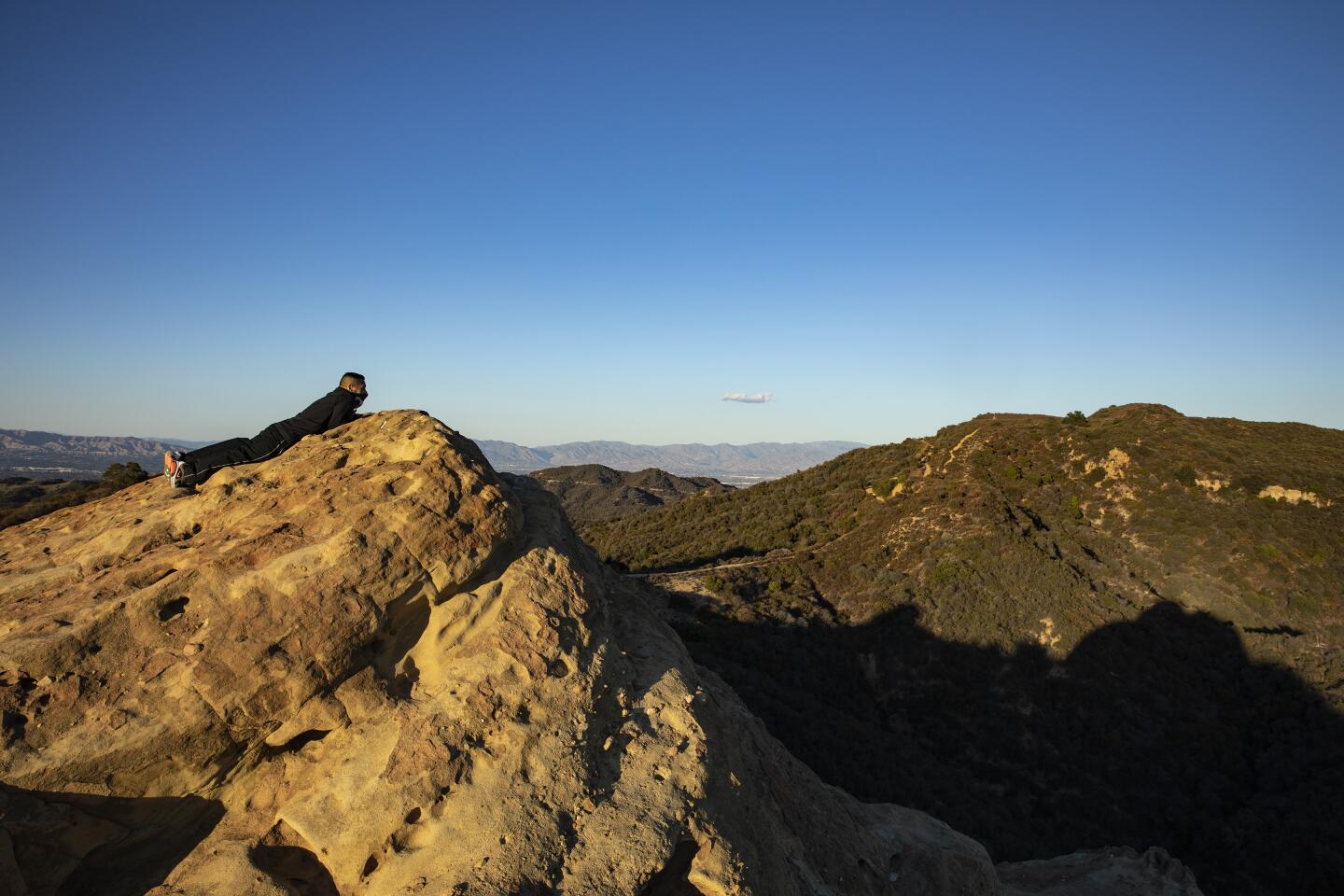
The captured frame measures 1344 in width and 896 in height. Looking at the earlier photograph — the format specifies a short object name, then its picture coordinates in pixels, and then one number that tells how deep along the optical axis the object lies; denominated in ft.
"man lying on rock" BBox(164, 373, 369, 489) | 24.58
